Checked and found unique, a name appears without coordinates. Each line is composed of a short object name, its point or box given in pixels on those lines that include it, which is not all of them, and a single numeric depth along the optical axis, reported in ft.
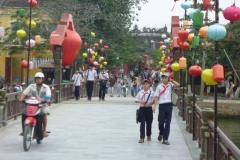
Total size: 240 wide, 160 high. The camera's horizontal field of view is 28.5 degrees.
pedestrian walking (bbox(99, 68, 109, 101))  76.60
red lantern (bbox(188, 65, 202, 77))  29.66
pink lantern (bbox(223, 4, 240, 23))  20.96
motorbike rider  34.35
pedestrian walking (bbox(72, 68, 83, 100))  77.92
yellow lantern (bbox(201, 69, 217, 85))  22.21
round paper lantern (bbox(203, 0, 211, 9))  27.55
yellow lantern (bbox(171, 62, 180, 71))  47.60
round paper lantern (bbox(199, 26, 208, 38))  28.85
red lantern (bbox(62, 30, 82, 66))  80.38
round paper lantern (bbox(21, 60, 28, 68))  55.20
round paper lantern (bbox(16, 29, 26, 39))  52.26
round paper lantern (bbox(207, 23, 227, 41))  21.61
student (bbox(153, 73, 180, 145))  36.55
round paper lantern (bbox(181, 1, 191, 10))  42.88
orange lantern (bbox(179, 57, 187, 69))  41.73
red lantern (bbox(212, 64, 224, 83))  21.48
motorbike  32.09
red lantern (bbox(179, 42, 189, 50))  41.83
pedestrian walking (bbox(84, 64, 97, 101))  75.56
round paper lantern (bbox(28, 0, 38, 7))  49.73
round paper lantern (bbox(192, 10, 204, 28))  28.07
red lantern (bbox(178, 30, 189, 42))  38.34
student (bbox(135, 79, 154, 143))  36.65
